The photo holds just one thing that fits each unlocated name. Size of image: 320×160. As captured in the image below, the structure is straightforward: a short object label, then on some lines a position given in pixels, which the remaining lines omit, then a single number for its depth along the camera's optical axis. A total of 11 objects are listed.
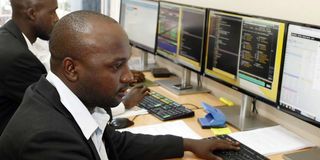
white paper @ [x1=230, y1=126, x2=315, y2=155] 1.55
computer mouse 1.74
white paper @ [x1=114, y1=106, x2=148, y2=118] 1.92
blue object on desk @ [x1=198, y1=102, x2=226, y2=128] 1.78
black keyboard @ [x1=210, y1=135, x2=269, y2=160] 1.45
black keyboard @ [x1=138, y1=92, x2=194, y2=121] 1.89
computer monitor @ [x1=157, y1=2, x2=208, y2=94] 2.13
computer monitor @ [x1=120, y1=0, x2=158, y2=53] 2.62
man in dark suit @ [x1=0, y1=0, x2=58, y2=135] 1.77
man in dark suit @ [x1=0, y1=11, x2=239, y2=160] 0.93
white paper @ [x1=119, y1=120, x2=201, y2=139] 1.70
